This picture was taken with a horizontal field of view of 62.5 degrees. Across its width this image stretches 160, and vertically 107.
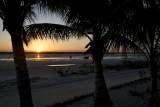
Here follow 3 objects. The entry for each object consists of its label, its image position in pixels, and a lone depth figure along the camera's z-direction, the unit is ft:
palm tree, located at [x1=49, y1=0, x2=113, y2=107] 11.95
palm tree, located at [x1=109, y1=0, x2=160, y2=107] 12.16
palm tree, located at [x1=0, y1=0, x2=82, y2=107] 10.48
